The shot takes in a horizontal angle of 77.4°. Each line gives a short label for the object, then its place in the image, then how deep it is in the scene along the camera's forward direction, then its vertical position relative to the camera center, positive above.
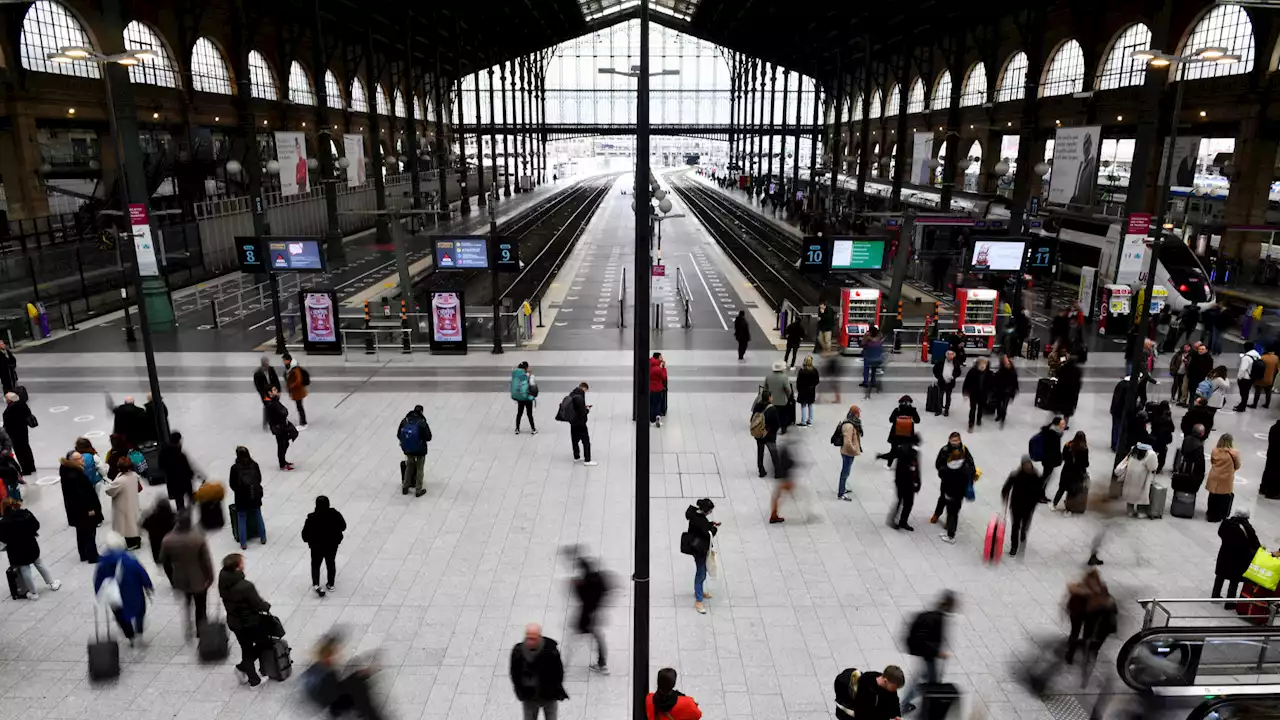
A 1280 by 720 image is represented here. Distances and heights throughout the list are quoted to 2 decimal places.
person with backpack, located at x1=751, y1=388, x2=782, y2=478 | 11.85 -3.73
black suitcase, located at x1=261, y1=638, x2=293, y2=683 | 7.20 -4.35
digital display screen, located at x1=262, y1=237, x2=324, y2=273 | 19.64 -2.08
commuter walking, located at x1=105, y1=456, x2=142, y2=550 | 8.96 -3.63
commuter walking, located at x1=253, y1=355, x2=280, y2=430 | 13.18 -3.44
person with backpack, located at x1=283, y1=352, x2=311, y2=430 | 13.99 -3.64
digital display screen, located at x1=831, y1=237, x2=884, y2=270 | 20.73 -2.13
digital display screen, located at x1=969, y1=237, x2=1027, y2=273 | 20.56 -2.13
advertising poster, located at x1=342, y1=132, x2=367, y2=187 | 34.81 +0.47
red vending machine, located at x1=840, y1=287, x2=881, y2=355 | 19.78 -3.52
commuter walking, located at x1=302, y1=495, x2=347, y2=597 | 8.35 -3.72
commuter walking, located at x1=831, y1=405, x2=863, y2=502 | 10.94 -3.62
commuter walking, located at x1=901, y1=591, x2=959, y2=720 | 6.58 -3.79
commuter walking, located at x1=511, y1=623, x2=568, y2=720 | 6.21 -3.82
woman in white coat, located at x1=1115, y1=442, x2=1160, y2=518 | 10.36 -3.87
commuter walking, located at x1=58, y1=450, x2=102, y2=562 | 9.05 -3.67
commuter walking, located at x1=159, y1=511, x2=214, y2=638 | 7.74 -3.73
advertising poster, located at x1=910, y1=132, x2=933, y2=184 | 37.76 +0.66
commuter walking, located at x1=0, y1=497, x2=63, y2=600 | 8.12 -3.68
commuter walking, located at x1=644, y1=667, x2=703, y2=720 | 5.45 -3.60
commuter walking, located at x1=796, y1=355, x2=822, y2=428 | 14.02 -3.77
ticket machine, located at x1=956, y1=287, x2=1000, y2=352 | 19.89 -3.61
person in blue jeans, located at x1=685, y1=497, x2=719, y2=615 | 8.21 -3.66
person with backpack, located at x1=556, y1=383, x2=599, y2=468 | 12.20 -3.69
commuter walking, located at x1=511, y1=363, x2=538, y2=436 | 13.62 -3.65
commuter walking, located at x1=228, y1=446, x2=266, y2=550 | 9.34 -3.79
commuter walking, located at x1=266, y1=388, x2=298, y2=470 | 11.89 -3.71
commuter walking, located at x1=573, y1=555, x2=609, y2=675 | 7.45 -3.95
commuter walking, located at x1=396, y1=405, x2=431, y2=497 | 11.09 -3.75
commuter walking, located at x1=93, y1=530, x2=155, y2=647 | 7.34 -3.80
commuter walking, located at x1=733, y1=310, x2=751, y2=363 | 19.25 -3.82
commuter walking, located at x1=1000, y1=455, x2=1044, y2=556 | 9.34 -3.72
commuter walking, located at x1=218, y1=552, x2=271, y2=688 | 6.92 -3.80
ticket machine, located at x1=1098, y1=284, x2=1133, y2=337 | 21.39 -3.65
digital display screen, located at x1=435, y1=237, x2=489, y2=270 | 20.95 -2.17
